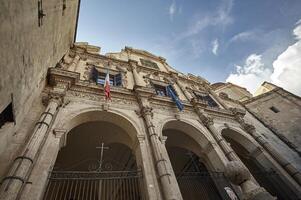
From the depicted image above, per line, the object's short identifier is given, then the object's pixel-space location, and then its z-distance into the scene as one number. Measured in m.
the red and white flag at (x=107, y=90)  7.82
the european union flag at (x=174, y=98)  9.56
